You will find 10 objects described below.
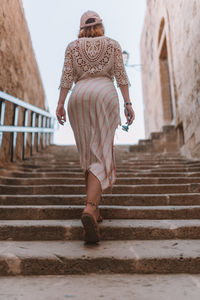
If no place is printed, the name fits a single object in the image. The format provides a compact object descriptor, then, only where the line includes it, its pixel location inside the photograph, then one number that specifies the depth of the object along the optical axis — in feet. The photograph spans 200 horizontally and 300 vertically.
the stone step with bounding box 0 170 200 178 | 9.96
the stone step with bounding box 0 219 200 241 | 5.36
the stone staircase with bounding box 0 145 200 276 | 4.28
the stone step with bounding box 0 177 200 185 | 9.16
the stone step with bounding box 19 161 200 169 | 11.78
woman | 5.28
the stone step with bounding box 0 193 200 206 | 7.25
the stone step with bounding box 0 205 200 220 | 6.29
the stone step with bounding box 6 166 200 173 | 10.96
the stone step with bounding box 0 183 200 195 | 8.19
